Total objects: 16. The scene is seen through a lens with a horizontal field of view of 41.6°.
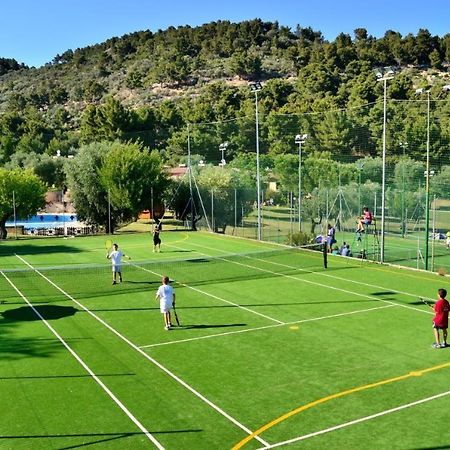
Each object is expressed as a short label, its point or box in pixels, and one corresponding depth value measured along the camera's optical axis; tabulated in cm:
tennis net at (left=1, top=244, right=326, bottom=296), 2533
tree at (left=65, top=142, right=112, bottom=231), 4956
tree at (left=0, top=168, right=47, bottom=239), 4553
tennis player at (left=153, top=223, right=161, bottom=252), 3406
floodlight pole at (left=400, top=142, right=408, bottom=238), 3716
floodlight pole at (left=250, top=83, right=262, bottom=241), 3731
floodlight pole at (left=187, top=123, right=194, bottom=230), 4809
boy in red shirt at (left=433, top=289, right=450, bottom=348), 1522
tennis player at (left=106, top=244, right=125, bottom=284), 2427
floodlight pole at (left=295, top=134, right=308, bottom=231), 3912
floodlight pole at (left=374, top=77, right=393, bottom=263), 2842
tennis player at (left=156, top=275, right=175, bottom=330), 1739
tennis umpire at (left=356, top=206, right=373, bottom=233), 3250
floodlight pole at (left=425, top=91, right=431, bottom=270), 2772
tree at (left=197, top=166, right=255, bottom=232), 4562
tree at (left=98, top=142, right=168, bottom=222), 4788
